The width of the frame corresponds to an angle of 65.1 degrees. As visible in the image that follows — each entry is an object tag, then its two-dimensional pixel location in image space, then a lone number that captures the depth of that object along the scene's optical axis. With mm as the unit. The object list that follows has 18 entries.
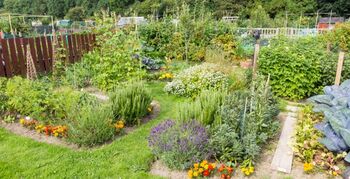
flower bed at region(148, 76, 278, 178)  2742
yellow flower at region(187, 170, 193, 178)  2596
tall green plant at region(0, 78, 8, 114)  4020
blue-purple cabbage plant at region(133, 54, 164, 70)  7178
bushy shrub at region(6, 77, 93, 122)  3693
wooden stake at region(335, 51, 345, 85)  4384
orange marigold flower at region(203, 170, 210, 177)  2605
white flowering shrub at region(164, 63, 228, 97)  5062
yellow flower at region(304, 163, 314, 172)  2654
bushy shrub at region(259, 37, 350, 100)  5008
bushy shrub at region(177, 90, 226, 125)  3293
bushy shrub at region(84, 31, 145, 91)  5305
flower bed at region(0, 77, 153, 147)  3250
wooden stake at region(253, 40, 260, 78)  5267
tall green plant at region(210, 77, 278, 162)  2832
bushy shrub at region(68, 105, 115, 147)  3199
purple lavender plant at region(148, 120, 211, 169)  2742
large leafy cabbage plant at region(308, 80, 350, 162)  2801
